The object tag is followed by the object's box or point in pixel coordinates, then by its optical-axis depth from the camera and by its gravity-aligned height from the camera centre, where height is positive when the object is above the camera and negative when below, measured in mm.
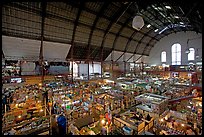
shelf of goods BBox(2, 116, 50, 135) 3900 -2123
